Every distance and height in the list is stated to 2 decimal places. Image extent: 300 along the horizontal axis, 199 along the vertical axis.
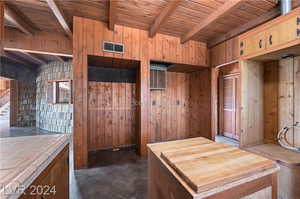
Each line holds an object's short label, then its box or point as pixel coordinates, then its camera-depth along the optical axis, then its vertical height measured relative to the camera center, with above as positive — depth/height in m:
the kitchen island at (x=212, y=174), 0.59 -0.40
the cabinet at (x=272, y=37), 1.47 +0.84
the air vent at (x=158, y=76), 3.43 +0.64
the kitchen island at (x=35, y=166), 0.62 -0.39
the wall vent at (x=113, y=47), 2.58 +1.09
